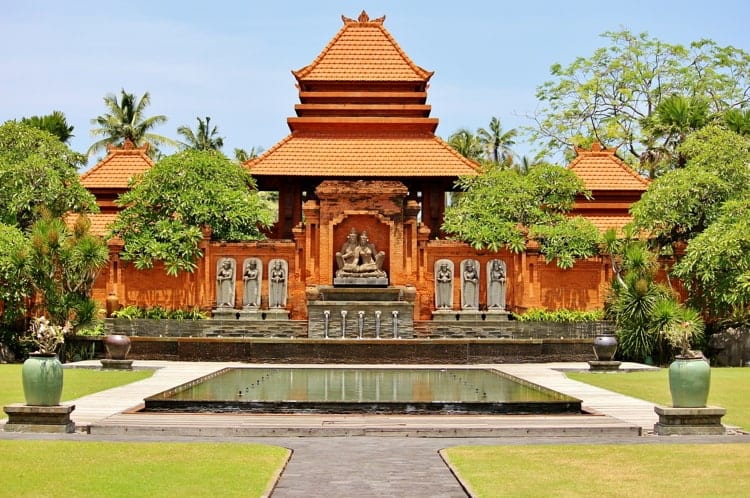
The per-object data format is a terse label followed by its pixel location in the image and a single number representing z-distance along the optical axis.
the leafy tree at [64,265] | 27.39
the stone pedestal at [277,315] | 31.19
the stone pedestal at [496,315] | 31.19
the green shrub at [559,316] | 29.95
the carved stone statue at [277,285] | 31.78
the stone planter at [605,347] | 23.38
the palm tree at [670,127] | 37.50
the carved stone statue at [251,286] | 31.75
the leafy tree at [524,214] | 31.25
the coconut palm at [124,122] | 56.53
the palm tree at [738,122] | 35.62
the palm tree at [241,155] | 63.00
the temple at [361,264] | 31.42
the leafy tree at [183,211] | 30.94
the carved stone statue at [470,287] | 31.64
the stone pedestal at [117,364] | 23.25
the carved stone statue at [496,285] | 31.72
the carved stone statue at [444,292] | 31.84
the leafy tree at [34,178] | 29.59
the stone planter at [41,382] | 13.44
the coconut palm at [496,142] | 65.69
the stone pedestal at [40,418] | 13.20
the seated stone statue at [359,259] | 31.67
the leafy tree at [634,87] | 47.31
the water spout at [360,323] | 29.06
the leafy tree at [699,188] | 28.92
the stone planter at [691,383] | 13.42
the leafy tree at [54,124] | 38.03
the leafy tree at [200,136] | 59.44
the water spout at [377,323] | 28.90
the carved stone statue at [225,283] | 31.63
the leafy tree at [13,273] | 26.97
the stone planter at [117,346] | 23.34
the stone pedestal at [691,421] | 13.20
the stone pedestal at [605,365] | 23.25
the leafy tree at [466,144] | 62.88
